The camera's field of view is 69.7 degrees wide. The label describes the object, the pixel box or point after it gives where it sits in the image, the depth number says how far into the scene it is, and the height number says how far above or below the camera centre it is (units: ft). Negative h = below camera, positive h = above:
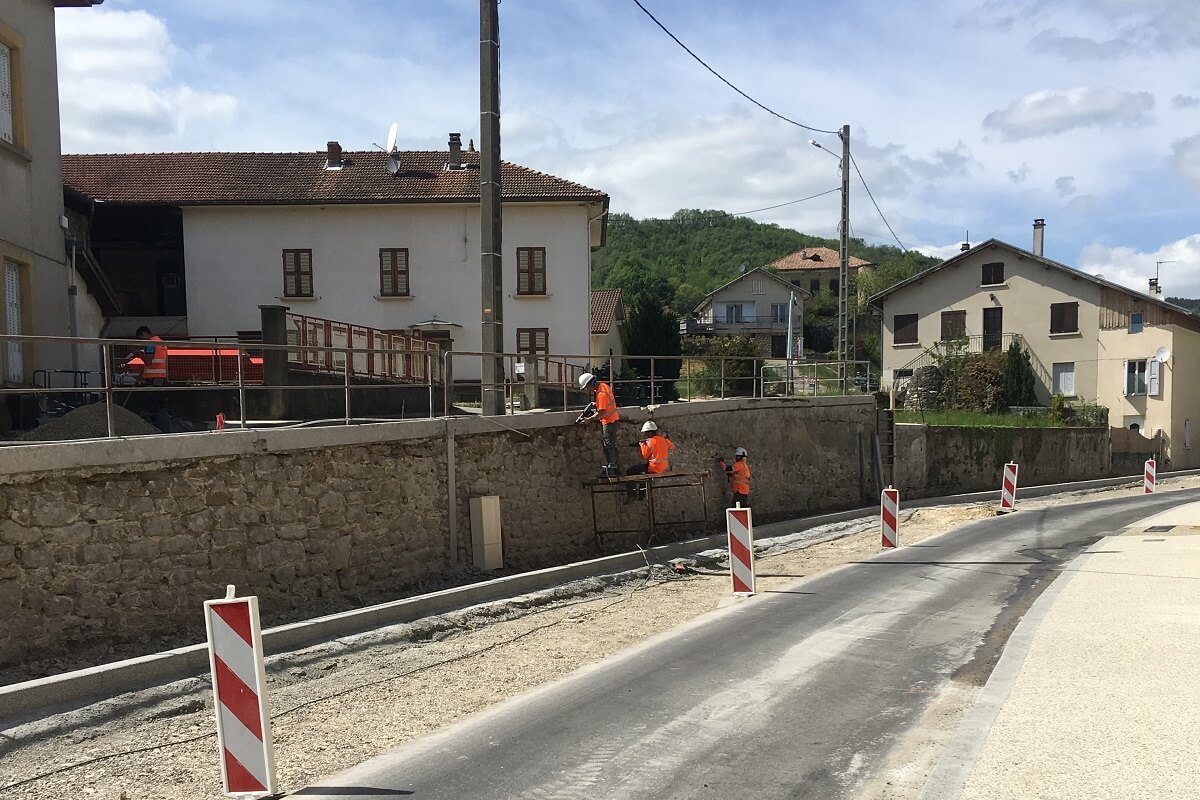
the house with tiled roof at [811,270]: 305.73 +30.96
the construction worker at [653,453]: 46.93 -5.17
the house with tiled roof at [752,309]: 246.06 +14.04
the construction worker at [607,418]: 45.11 -3.07
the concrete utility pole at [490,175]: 39.32 +8.64
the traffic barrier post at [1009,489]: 79.27 -12.51
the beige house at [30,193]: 45.96 +9.80
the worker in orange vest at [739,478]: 51.93 -7.34
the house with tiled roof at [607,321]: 161.89 +7.49
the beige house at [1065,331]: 135.74 +3.73
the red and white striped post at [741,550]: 36.60 -8.30
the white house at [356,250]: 97.40 +12.91
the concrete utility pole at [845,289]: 79.46 +6.19
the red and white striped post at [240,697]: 16.47 -6.42
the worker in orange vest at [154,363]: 44.66 +0.15
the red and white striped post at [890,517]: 52.75 -9.91
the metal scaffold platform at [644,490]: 47.50 -7.90
